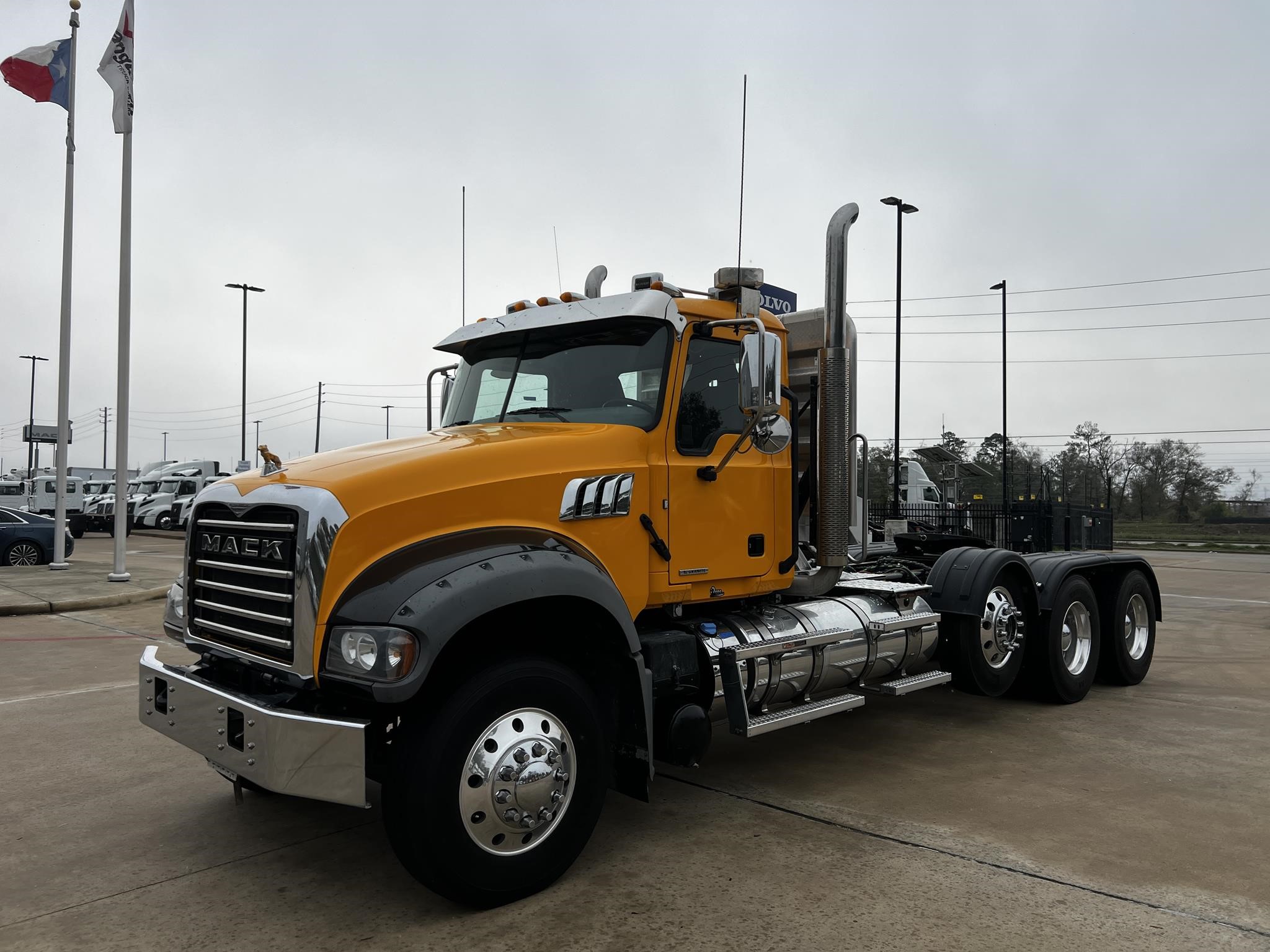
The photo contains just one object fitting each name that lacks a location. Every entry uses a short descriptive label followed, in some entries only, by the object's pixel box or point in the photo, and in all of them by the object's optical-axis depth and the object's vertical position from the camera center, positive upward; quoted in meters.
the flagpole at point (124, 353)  14.86 +2.13
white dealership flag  14.64 +6.50
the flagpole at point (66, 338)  15.93 +2.60
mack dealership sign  61.19 +3.32
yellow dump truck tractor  3.48 -0.42
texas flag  15.16 +6.77
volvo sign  6.53 +1.39
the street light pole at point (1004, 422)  25.25 +2.27
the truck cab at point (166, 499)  35.62 -0.49
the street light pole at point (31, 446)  68.12 +2.86
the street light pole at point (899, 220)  24.09 +7.31
